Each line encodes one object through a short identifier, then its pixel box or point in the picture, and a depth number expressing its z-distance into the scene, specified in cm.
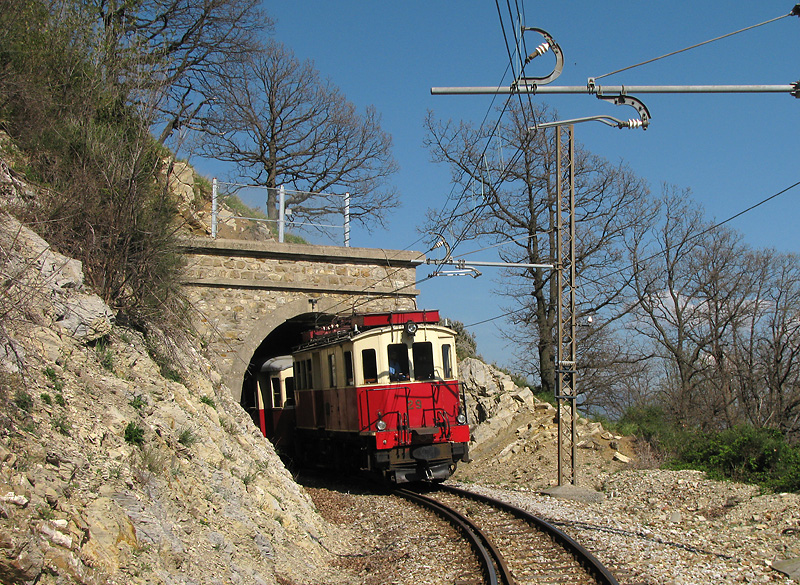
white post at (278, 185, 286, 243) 1769
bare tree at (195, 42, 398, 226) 3006
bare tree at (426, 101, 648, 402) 2309
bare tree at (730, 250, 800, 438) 2388
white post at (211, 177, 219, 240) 1719
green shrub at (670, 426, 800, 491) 1287
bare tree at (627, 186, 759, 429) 2653
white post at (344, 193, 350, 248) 1875
